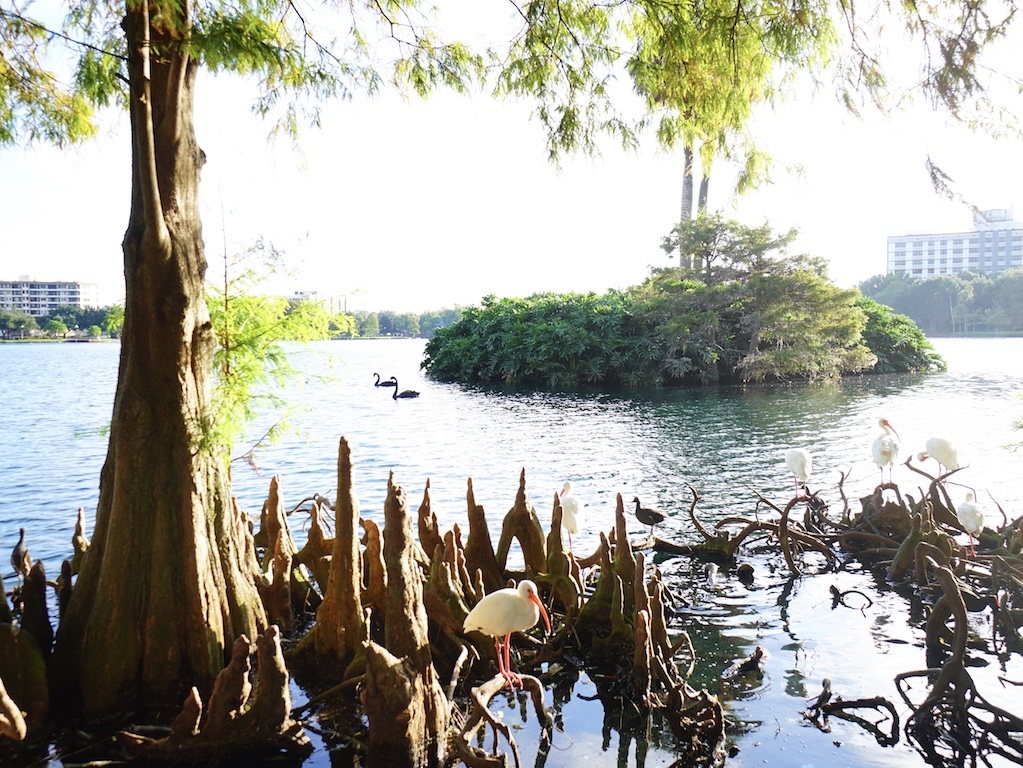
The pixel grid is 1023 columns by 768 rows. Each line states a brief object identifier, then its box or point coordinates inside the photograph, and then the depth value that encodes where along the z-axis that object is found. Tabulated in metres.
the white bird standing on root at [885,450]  9.08
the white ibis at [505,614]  4.74
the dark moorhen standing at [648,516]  8.45
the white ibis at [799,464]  9.12
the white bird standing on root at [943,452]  8.17
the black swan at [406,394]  31.00
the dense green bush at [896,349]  38.72
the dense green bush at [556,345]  35.31
